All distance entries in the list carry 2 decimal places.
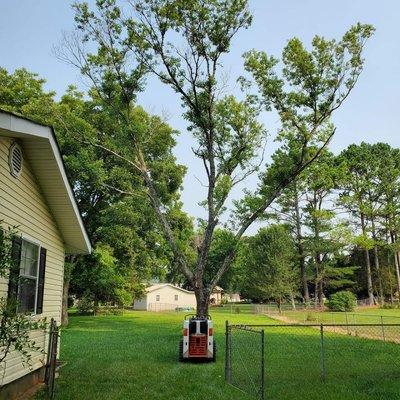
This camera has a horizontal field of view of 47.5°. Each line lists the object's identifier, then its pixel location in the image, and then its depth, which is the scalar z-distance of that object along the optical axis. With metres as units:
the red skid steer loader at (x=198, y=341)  13.21
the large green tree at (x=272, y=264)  45.75
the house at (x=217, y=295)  78.59
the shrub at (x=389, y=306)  47.19
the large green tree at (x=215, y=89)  18.61
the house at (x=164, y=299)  61.59
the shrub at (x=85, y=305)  41.28
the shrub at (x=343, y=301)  42.22
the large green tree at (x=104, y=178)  24.64
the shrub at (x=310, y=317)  31.36
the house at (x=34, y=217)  6.96
